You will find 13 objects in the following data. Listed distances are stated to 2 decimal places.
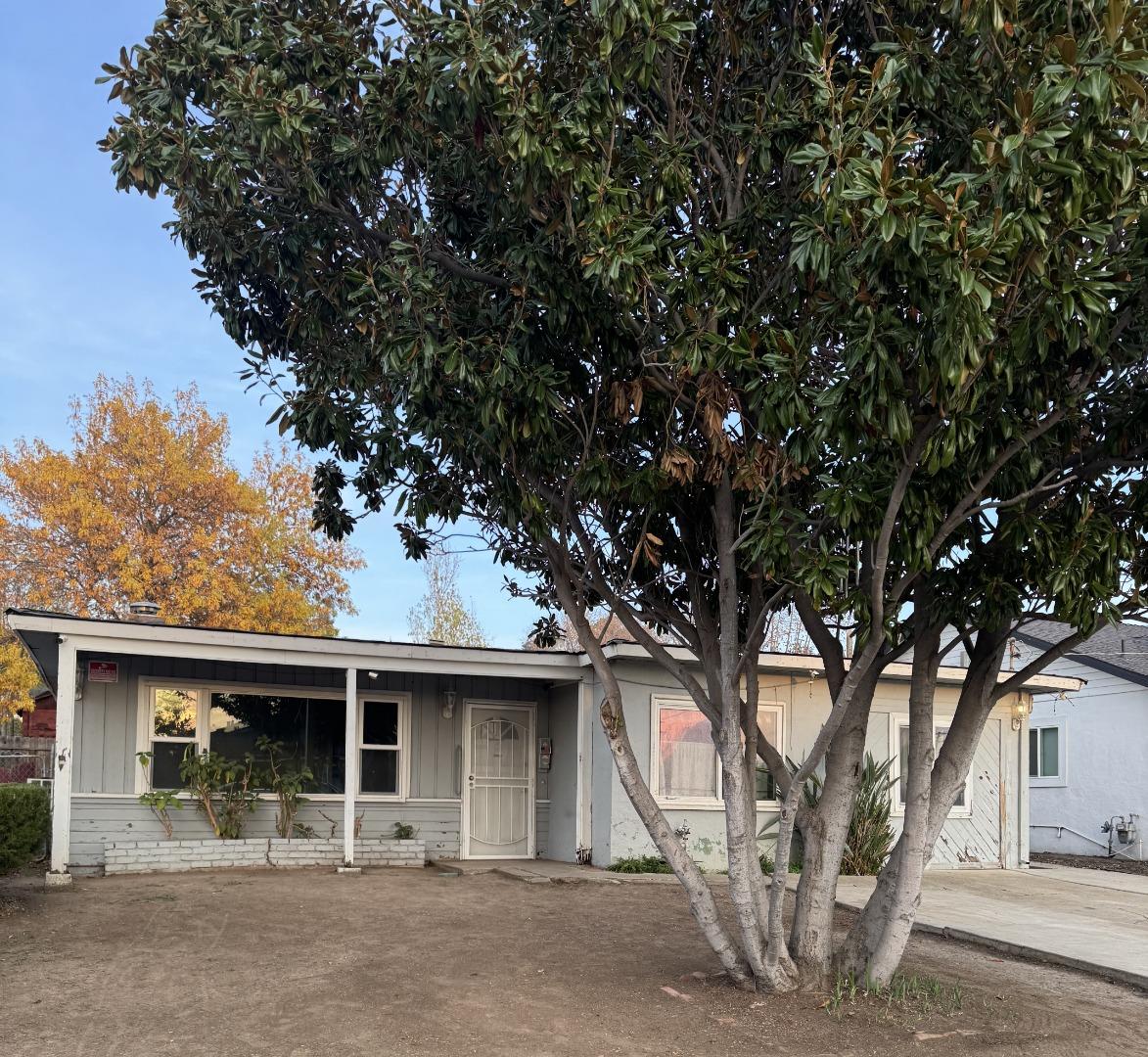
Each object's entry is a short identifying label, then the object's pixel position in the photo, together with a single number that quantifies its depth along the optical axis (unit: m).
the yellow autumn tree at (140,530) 26.73
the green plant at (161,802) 13.12
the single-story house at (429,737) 13.05
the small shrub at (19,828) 9.91
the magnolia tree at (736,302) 5.37
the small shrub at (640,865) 13.97
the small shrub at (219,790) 13.38
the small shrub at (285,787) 13.82
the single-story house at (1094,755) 19.61
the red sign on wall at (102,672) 13.25
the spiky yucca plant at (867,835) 14.18
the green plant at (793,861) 14.18
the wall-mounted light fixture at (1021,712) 16.72
